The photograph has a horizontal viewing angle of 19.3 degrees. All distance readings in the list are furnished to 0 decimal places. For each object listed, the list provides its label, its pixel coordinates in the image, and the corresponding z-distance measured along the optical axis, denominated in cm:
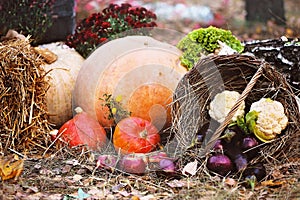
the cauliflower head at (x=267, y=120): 559
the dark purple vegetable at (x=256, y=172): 529
